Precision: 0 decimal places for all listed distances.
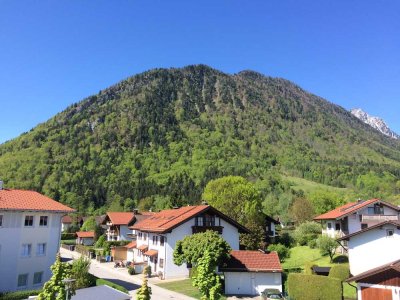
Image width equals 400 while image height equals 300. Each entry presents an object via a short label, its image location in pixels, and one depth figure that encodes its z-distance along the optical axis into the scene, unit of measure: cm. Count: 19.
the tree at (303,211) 8238
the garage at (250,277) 3906
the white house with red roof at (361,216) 5194
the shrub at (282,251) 5459
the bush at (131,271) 4944
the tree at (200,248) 3762
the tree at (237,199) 6900
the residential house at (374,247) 3522
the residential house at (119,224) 8281
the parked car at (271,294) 3629
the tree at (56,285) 1567
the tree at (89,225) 10696
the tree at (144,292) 1252
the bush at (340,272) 3634
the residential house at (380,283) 2694
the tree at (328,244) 4594
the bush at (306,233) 6034
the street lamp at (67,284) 1650
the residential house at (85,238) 9281
